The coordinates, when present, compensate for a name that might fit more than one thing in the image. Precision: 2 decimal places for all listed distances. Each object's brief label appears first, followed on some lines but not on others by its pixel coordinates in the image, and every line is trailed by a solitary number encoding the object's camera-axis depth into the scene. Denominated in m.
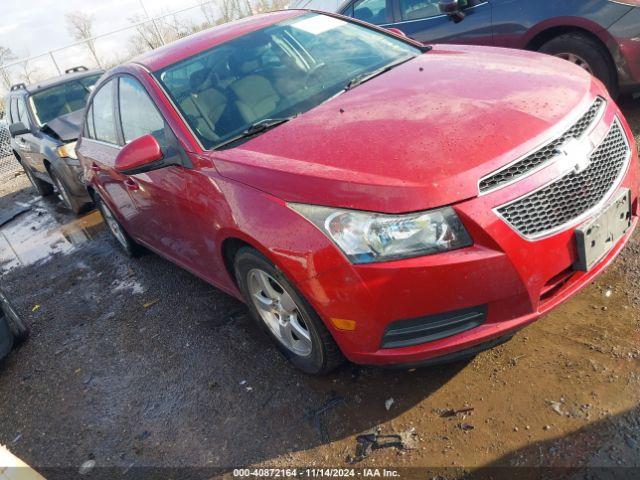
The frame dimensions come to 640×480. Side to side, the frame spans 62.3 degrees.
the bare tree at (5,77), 19.06
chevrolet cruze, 2.03
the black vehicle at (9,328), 3.72
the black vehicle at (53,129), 6.66
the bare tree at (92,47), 19.86
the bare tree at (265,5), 23.52
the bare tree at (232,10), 21.91
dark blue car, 4.25
